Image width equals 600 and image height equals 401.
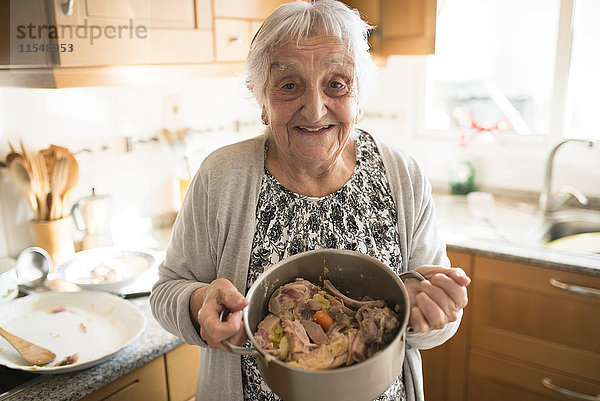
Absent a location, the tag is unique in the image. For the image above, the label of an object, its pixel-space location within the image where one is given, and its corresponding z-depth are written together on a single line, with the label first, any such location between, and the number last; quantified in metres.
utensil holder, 1.56
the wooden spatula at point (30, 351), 1.13
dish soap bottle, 2.35
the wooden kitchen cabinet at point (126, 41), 1.19
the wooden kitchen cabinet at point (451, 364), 1.83
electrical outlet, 1.94
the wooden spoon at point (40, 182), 1.53
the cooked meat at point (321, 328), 0.76
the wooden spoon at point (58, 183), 1.55
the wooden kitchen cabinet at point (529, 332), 1.62
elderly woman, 0.98
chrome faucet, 1.98
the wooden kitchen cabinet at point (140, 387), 1.15
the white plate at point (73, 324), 1.17
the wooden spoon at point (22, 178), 1.51
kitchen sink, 2.00
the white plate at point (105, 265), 1.45
